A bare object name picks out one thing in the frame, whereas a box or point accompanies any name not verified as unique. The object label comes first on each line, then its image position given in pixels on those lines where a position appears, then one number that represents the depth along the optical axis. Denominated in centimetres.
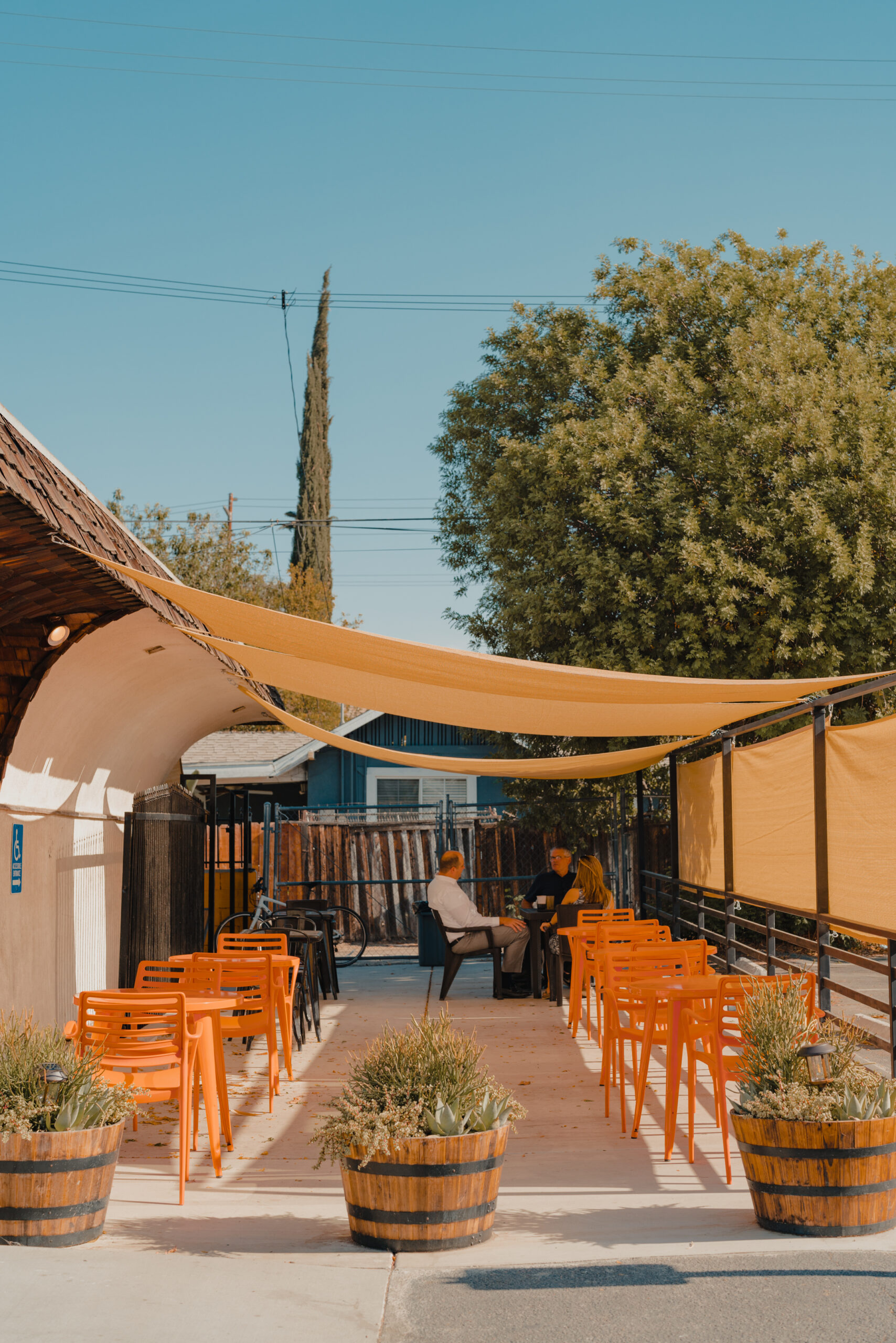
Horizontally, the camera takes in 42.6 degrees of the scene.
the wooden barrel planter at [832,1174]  367
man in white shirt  988
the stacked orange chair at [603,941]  741
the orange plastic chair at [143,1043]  458
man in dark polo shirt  1047
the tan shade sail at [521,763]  936
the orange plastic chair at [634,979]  579
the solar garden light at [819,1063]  380
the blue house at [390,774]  2067
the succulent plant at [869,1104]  375
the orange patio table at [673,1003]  495
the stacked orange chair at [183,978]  592
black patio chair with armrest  988
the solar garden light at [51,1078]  380
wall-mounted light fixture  601
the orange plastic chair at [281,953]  691
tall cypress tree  3625
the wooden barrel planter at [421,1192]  365
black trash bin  1297
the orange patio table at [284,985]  672
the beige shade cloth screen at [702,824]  907
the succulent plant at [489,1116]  380
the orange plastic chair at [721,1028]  482
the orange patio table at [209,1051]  484
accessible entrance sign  620
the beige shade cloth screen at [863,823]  492
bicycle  1089
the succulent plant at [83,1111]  377
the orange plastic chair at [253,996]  616
